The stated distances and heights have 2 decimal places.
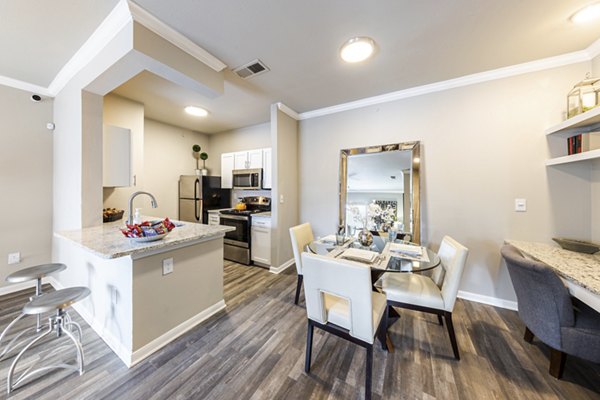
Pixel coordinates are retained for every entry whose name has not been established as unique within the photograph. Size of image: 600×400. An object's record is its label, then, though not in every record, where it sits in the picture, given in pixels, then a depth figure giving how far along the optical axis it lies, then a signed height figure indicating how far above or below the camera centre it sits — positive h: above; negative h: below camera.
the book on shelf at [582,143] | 1.79 +0.51
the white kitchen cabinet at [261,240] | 3.47 -0.70
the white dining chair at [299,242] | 2.42 -0.53
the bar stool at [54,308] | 1.39 -0.74
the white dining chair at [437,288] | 1.63 -0.79
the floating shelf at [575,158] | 1.70 +0.37
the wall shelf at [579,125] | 1.73 +0.70
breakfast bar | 1.61 -0.76
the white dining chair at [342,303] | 1.28 -0.71
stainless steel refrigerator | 4.17 +0.07
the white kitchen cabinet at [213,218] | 4.05 -0.37
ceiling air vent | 2.27 +1.50
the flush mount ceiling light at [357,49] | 1.92 +1.47
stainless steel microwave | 4.04 +0.43
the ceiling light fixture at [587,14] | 1.57 +1.45
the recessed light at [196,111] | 3.46 +1.53
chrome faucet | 1.82 -0.09
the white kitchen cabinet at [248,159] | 4.07 +0.82
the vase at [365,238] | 2.14 -0.41
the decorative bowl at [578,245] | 1.83 -0.44
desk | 1.31 -0.53
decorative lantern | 1.86 +0.94
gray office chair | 1.36 -0.84
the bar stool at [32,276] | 1.72 -0.65
